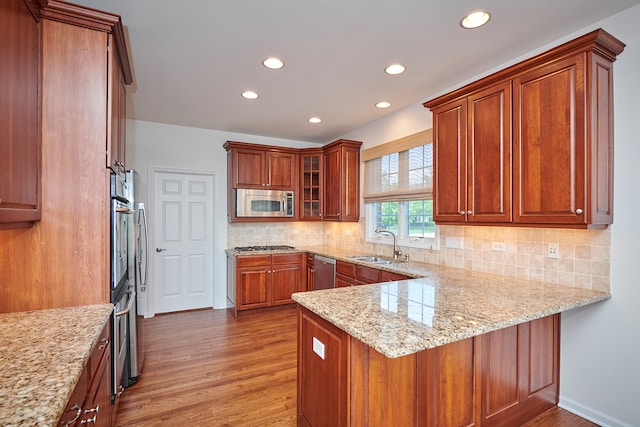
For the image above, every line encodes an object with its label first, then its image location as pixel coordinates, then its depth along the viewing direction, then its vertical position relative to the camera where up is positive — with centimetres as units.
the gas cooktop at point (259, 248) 468 -51
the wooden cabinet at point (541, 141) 185 +48
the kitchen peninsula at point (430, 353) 146 -75
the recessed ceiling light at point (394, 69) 266 +123
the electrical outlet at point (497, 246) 265 -28
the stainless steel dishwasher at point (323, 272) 404 -77
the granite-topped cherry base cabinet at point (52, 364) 88 -52
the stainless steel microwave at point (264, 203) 457 +16
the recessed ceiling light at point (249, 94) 325 +124
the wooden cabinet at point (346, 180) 448 +47
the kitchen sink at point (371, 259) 364 -54
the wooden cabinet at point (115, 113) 179 +63
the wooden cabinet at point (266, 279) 430 -92
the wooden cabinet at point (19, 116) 127 +43
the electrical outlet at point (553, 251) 229 -27
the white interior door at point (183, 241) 441 -39
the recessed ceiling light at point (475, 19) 197 +123
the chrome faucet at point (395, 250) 369 -43
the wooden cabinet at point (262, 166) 455 +70
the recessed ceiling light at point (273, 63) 256 +124
